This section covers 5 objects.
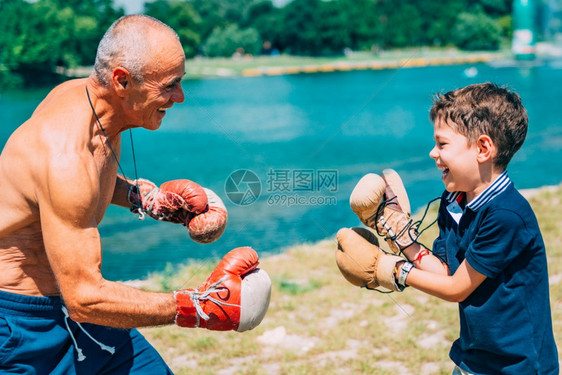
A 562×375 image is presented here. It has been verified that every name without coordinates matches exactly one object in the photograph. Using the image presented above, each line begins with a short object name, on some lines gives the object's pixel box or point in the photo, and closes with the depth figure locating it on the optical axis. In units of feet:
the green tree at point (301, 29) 294.05
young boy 7.27
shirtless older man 7.12
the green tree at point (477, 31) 243.19
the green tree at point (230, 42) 251.80
